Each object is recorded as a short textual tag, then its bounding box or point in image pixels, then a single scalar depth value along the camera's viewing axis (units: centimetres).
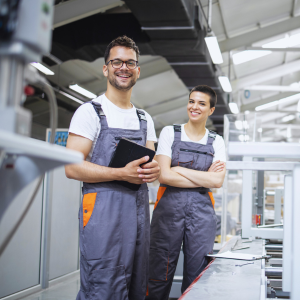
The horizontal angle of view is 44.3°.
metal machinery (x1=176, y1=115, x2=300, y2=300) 95
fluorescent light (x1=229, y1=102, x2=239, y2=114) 883
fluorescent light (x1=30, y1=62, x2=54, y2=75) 567
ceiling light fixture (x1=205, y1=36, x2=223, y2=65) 477
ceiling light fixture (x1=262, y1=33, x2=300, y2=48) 806
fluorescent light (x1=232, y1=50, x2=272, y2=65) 826
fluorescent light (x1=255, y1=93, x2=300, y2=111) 1209
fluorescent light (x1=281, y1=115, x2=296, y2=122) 1564
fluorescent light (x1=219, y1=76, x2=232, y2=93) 676
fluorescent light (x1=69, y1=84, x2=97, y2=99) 742
